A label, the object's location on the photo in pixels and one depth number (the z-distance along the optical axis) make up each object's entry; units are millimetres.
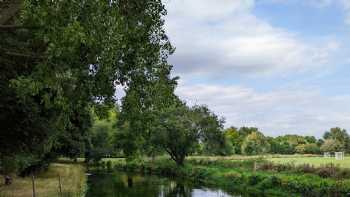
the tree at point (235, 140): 112725
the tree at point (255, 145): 106438
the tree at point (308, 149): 117875
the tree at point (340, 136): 124500
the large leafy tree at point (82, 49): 11188
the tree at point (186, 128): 66188
